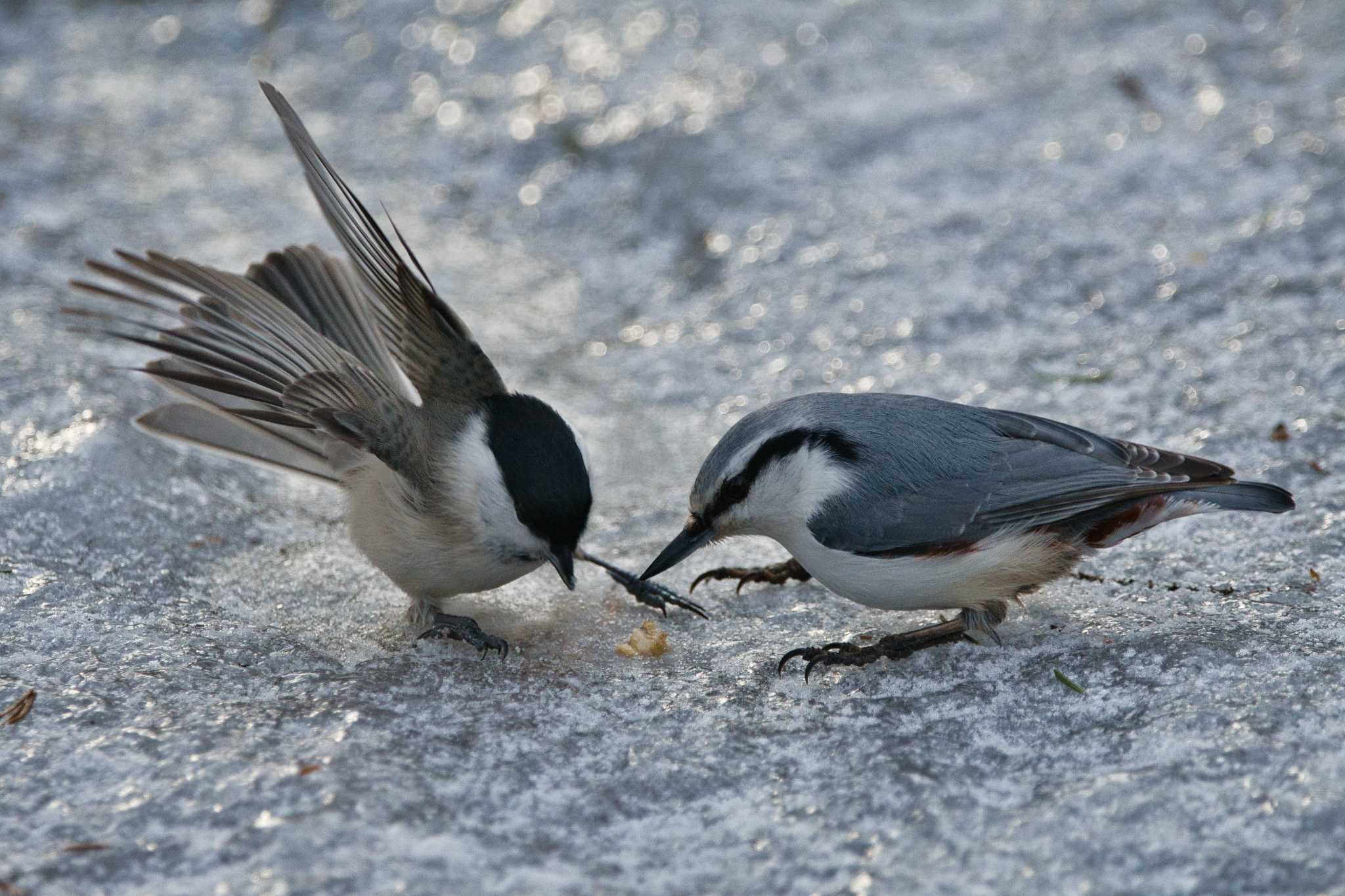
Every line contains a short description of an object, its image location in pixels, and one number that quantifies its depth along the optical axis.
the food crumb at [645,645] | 7.27
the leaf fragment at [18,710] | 6.09
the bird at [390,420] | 6.69
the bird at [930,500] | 6.80
